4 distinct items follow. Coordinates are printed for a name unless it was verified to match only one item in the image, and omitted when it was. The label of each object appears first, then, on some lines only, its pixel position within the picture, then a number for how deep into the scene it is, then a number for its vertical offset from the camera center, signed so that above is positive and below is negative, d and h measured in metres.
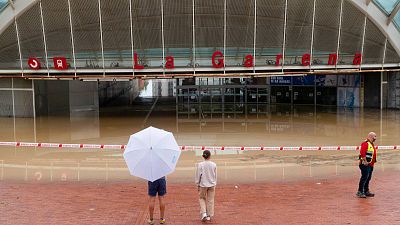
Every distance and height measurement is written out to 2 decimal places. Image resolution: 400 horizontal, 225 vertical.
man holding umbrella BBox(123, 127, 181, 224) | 8.21 -1.01
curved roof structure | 28.52 +3.49
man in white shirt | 8.92 -1.62
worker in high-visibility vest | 10.58 -1.48
